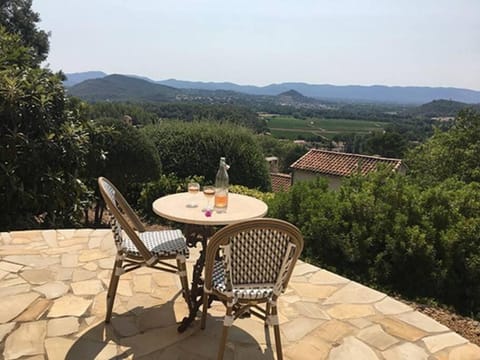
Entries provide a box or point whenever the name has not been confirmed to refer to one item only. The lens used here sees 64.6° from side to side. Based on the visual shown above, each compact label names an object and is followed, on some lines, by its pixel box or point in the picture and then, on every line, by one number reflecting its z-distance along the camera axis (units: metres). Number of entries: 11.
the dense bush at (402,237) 3.46
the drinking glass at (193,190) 2.80
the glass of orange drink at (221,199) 2.51
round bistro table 2.23
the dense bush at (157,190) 6.53
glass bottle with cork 2.54
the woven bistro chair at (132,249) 2.24
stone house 15.33
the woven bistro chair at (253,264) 1.81
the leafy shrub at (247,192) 6.30
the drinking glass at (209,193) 2.64
